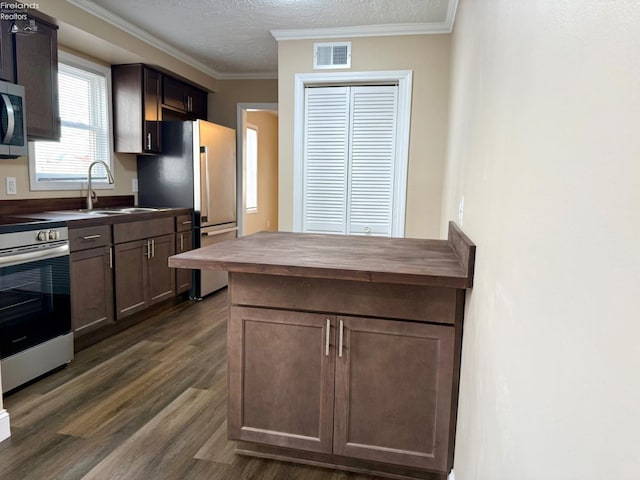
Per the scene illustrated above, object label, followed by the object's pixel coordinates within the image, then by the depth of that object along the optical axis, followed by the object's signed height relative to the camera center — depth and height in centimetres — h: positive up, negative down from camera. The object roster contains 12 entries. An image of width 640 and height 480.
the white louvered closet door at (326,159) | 362 +25
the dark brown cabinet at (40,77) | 277 +69
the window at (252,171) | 694 +25
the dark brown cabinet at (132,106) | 404 +73
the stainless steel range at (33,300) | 236 -72
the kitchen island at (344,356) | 163 -68
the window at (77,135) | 341 +41
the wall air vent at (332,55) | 353 +111
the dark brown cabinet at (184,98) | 444 +97
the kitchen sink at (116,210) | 352 -25
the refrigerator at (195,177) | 430 +8
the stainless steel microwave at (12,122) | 246 +34
